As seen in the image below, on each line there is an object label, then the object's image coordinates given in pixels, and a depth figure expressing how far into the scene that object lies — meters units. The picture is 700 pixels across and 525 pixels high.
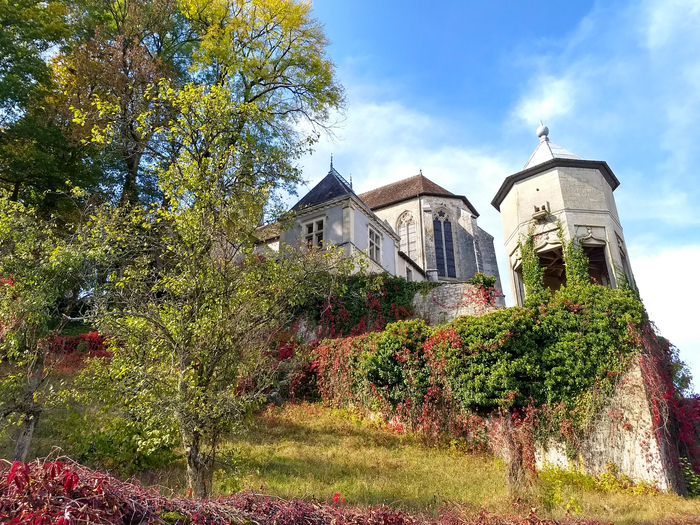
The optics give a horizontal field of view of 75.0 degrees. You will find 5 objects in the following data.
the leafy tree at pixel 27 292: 7.69
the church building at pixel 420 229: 23.30
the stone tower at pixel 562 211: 15.90
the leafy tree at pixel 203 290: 5.60
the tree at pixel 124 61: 16.17
